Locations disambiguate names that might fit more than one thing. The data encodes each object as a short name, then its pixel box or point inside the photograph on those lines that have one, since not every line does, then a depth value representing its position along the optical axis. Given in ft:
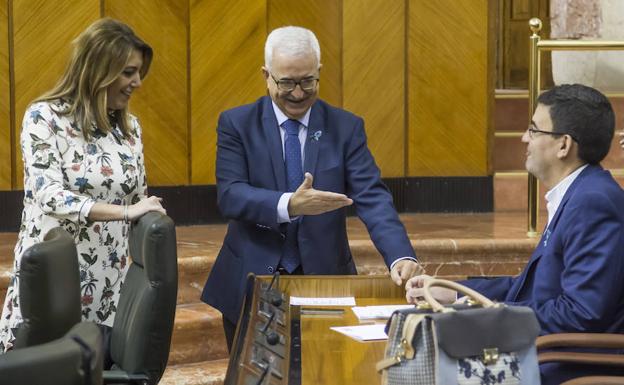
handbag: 10.83
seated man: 14.65
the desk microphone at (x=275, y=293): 16.12
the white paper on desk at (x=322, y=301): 16.85
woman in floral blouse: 17.70
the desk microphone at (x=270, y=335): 14.02
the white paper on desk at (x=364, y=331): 14.77
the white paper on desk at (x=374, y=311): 16.09
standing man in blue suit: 17.60
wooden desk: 12.85
